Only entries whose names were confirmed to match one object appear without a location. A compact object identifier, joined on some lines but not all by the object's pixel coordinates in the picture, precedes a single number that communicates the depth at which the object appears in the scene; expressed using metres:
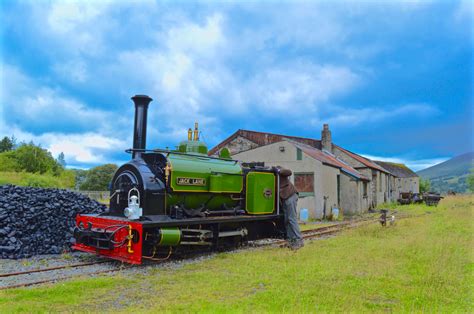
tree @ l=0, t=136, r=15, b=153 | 54.65
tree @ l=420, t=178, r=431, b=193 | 65.69
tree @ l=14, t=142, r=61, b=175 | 39.24
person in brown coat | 10.22
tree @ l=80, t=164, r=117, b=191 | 53.91
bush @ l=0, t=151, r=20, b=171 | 36.56
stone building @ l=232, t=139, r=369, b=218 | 19.78
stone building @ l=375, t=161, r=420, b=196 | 41.92
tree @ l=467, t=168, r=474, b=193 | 36.61
